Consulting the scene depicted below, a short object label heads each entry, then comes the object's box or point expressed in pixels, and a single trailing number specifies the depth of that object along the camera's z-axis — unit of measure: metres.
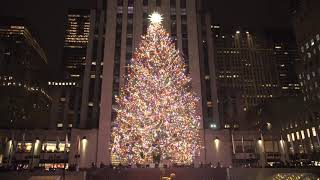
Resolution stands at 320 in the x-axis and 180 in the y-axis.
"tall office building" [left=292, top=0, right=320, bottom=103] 81.25
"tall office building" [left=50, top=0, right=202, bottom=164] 48.08
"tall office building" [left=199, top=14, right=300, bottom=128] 133.38
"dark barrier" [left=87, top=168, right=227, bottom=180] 26.33
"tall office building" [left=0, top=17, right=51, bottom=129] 68.38
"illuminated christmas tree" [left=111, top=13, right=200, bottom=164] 26.19
